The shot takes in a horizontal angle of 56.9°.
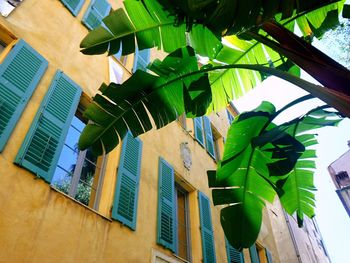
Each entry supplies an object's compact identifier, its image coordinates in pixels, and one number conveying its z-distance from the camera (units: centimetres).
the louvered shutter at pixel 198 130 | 825
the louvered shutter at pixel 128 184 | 440
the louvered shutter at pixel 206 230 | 573
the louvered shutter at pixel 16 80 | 359
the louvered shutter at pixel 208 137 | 871
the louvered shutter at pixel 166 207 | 498
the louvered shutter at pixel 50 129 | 360
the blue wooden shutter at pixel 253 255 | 747
